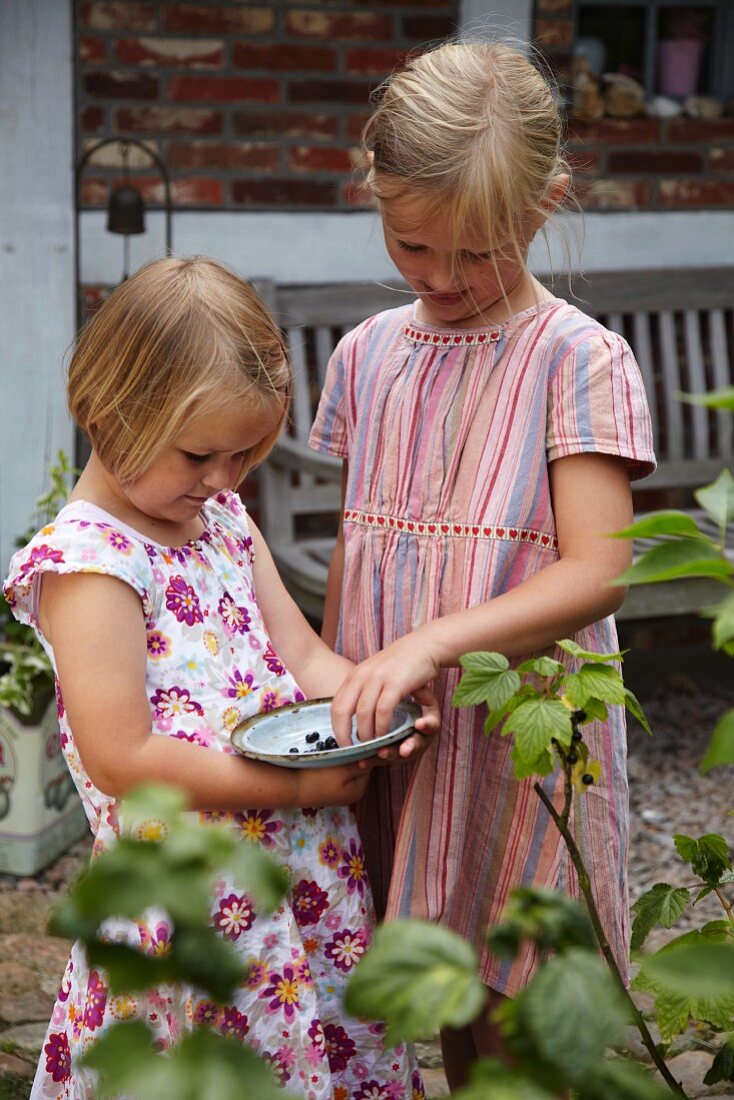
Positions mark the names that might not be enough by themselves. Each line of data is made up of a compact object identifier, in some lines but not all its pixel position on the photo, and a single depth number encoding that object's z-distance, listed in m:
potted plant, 2.96
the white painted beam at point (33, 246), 3.54
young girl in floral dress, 1.32
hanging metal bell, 3.36
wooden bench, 3.55
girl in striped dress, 1.42
